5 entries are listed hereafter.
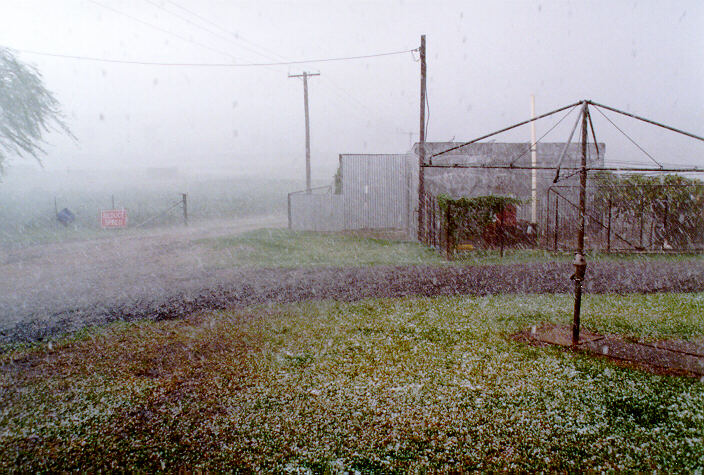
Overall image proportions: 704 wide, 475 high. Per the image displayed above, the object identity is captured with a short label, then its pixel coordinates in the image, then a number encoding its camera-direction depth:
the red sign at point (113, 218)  22.39
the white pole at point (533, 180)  17.10
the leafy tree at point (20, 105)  21.61
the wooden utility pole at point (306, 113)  28.11
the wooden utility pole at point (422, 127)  15.73
